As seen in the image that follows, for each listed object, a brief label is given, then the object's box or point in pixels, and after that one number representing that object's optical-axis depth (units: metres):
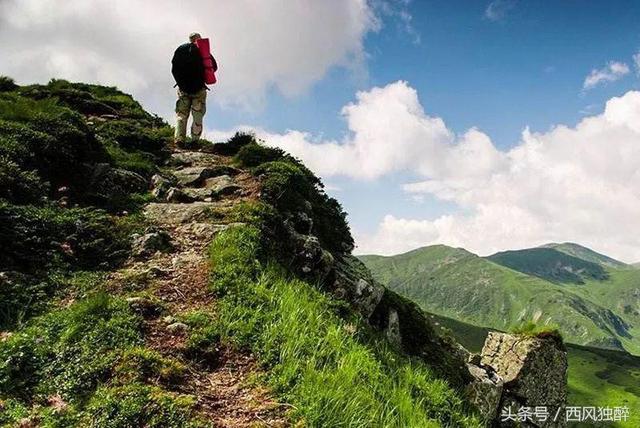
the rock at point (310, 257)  13.26
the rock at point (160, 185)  14.69
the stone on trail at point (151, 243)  10.93
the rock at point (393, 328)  14.57
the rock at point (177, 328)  8.23
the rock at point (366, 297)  14.37
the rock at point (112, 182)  13.67
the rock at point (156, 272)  9.95
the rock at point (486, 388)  15.40
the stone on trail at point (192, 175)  16.53
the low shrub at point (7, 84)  25.00
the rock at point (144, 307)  8.49
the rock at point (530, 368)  20.05
